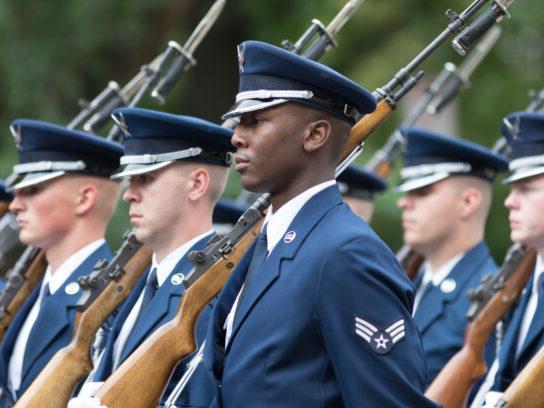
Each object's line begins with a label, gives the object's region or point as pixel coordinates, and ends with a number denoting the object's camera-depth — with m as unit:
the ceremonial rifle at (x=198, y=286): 10.65
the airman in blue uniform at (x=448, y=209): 16.31
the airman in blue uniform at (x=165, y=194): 12.28
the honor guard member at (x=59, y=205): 14.26
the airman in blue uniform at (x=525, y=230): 12.66
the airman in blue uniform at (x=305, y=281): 8.80
